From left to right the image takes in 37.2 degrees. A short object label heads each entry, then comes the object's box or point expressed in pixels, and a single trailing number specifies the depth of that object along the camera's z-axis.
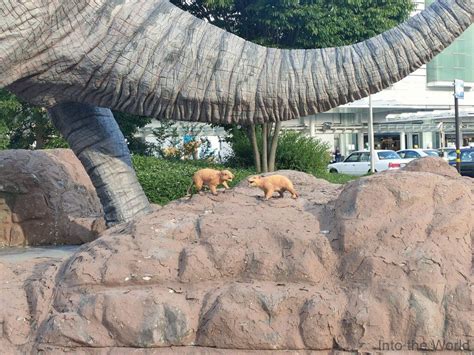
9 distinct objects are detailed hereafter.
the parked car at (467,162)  22.03
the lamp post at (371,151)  26.84
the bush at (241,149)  19.58
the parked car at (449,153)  26.45
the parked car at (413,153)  28.12
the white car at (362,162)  27.69
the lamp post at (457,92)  15.05
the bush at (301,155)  19.73
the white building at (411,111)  43.19
